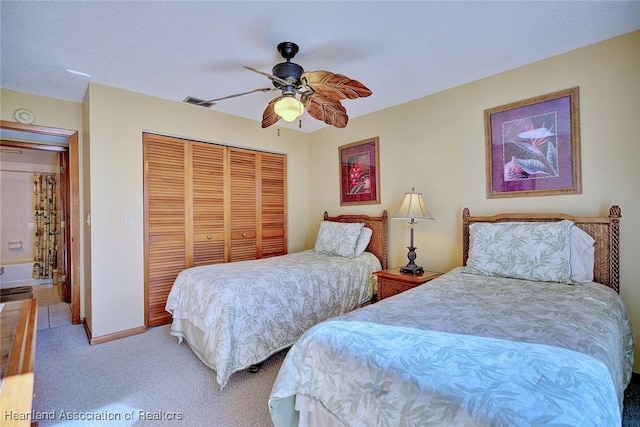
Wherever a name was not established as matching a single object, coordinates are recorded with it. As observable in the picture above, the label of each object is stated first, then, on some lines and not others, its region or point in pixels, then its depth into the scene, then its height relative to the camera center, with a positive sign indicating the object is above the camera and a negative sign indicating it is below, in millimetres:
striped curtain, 5430 -132
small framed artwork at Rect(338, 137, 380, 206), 3621 +523
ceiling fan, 2020 +915
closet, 3178 +92
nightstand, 2590 -628
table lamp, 2824 -9
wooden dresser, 852 -543
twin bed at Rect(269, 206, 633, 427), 824 -509
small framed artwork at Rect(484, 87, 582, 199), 2244 +531
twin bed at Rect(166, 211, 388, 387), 2111 -724
